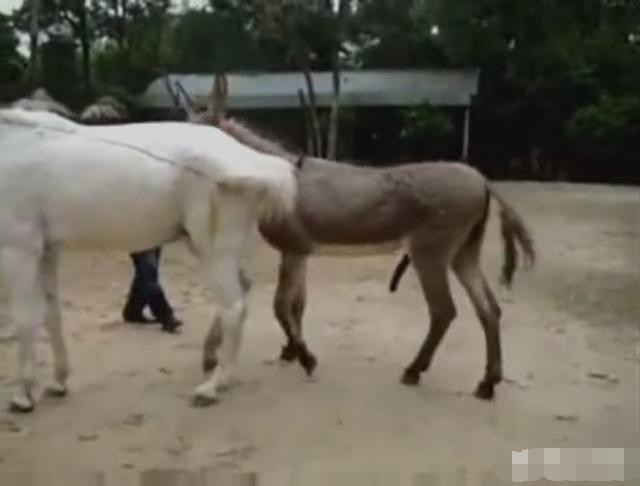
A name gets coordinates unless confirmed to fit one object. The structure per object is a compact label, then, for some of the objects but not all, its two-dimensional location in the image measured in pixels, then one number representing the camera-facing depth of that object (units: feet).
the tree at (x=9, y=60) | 72.33
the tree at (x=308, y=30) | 83.10
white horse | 18.16
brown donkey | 20.17
